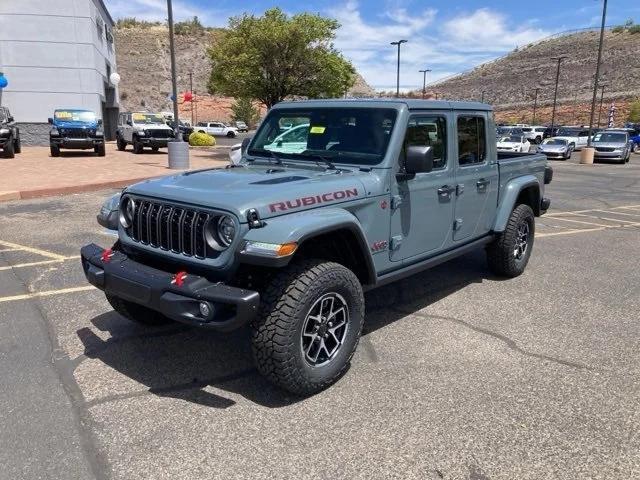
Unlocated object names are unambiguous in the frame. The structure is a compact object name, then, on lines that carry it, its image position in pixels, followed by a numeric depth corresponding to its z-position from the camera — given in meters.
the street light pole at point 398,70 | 34.35
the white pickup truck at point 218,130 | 52.38
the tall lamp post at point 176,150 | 16.25
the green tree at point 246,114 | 61.19
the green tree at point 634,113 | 56.34
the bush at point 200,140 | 30.55
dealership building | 25.40
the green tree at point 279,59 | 19.59
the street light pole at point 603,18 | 23.83
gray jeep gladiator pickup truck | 2.99
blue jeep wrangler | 19.91
